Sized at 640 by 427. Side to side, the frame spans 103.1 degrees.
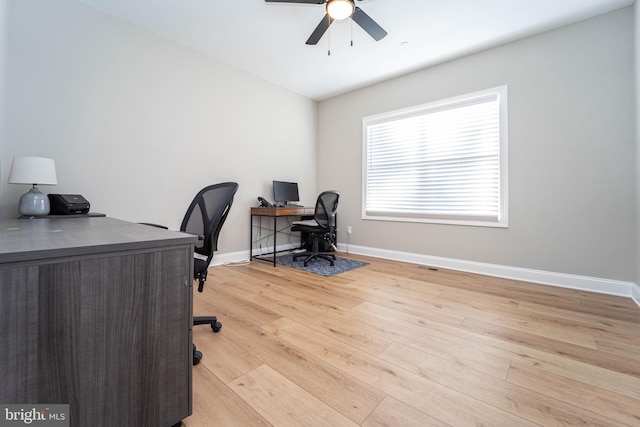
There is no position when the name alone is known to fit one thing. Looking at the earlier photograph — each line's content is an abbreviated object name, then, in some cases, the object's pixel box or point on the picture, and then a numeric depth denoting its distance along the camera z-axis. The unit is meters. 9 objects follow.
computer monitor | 3.76
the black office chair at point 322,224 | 3.33
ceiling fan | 2.03
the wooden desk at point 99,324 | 0.63
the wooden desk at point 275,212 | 3.31
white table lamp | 1.76
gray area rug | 3.05
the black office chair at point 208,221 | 1.56
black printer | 1.91
